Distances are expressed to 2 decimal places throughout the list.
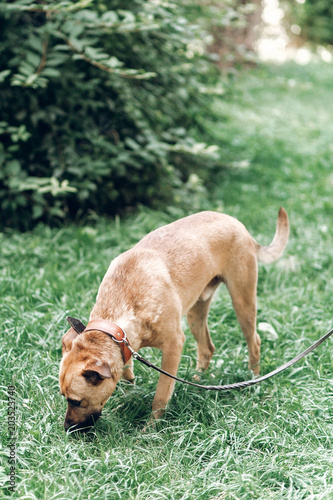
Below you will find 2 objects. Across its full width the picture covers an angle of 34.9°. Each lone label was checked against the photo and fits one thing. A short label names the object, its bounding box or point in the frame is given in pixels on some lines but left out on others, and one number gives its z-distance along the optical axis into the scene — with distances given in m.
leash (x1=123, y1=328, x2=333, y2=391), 3.09
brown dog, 2.98
